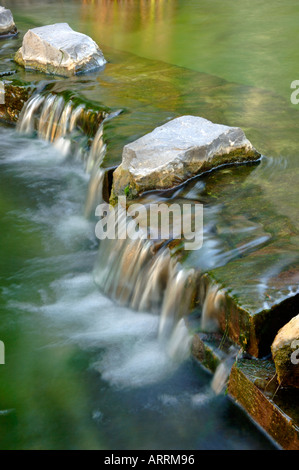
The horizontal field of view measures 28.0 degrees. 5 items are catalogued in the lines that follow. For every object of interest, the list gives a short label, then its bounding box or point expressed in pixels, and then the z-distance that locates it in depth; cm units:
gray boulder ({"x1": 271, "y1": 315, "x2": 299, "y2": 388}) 315
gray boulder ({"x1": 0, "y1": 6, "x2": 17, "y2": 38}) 1073
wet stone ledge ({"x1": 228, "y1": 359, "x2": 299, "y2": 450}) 315
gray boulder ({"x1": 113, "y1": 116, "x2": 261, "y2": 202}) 511
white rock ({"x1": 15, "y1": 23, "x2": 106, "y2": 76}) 863
